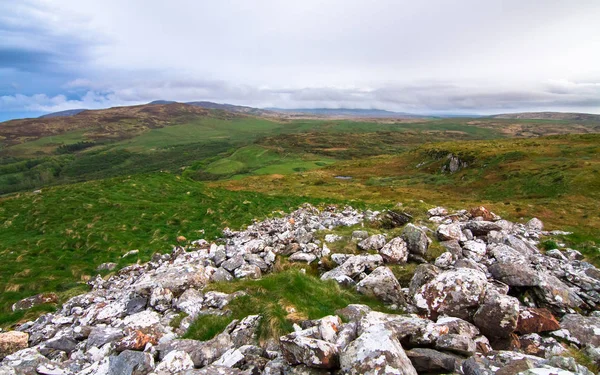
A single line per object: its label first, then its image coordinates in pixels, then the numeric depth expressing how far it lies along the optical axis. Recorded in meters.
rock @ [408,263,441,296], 10.50
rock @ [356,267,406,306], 10.38
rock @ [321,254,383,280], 12.26
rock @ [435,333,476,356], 6.59
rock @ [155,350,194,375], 6.86
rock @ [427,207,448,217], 22.10
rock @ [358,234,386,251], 14.56
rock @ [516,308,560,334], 8.27
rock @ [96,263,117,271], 17.42
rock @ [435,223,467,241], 15.04
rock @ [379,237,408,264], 13.27
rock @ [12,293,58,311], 13.88
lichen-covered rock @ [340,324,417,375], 5.61
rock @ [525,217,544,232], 21.53
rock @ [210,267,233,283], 12.52
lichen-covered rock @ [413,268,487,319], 8.77
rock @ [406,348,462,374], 6.11
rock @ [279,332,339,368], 6.08
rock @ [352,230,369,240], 15.88
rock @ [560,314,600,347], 8.05
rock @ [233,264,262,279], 12.71
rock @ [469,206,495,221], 20.54
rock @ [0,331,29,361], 9.27
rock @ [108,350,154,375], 7.08
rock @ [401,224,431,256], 13.73
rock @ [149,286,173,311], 10.74
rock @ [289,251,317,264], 14.22
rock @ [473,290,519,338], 7.84
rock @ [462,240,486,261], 13.41
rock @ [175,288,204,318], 10.21
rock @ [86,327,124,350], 8.87
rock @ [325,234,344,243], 16.17
